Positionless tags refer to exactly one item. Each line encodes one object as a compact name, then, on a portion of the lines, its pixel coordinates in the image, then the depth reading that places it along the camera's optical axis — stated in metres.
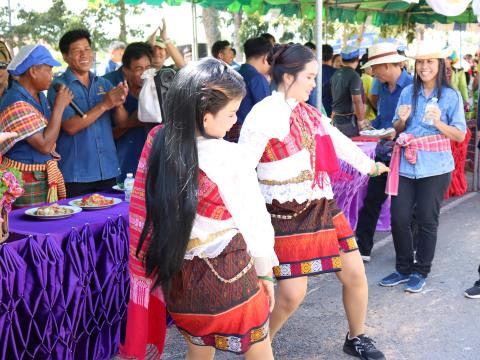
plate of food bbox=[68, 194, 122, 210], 3.12
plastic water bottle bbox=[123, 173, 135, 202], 3.33
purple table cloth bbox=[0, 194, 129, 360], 2.53
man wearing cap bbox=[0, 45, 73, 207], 3.23
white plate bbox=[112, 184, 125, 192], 3.60
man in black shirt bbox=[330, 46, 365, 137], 6.11
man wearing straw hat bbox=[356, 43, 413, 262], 4.40
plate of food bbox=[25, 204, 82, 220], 2.90
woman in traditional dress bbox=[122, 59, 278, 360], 1.82
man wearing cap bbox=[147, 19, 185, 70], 4.42
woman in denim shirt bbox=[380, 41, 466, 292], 3.69
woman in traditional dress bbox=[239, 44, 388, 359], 2.70
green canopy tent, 8.24
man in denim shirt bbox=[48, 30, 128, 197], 3.67
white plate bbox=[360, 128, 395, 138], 4.12
